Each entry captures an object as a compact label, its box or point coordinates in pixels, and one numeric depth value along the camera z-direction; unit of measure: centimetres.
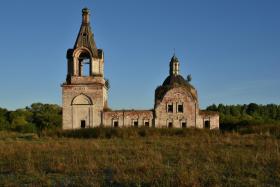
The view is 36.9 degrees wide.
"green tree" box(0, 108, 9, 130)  5400
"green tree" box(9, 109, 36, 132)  5466
